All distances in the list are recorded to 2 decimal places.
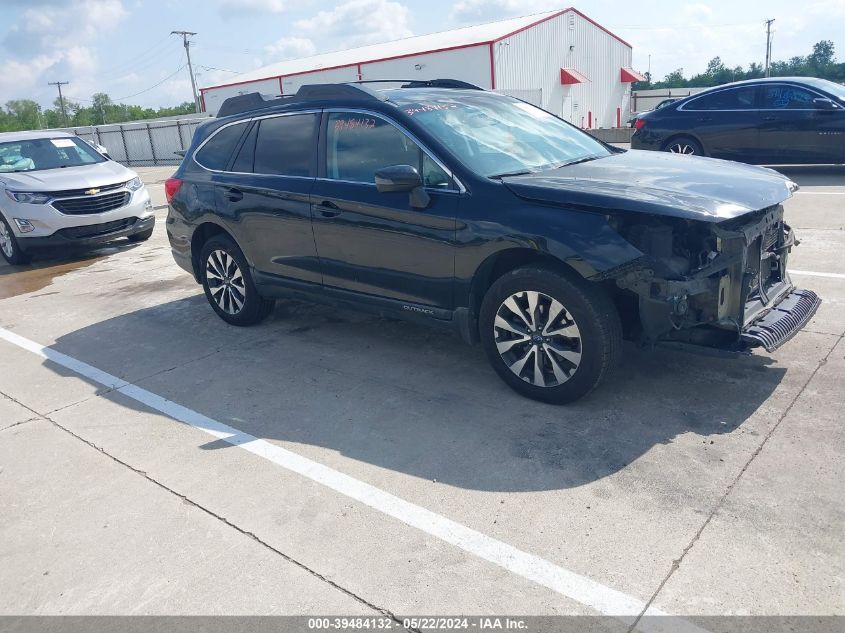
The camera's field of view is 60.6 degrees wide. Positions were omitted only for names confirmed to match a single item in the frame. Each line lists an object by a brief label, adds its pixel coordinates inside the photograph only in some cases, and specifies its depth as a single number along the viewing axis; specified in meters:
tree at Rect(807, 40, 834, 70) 88.50
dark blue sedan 11.29
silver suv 9.69
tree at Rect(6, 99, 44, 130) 88.04
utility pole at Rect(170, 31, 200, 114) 65.45
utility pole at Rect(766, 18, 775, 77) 73.19
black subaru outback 3.87
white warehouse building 32.75
